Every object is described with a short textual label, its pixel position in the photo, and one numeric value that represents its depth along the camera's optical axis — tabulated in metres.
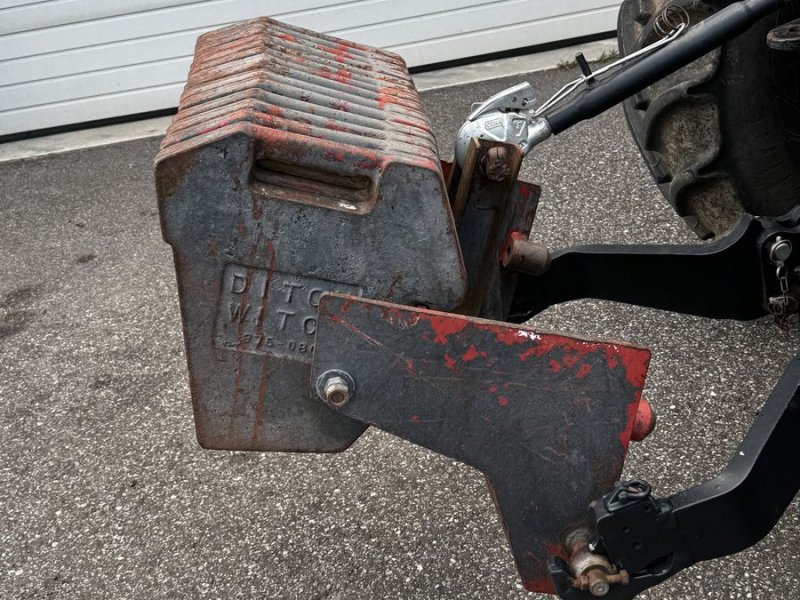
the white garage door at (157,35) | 5.59
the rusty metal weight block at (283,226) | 1.25
